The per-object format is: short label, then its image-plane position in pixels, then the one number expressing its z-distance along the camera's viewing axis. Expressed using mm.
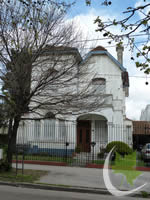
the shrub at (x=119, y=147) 14630
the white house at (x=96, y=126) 16828
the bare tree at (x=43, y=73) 9172
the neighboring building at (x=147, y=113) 37444
